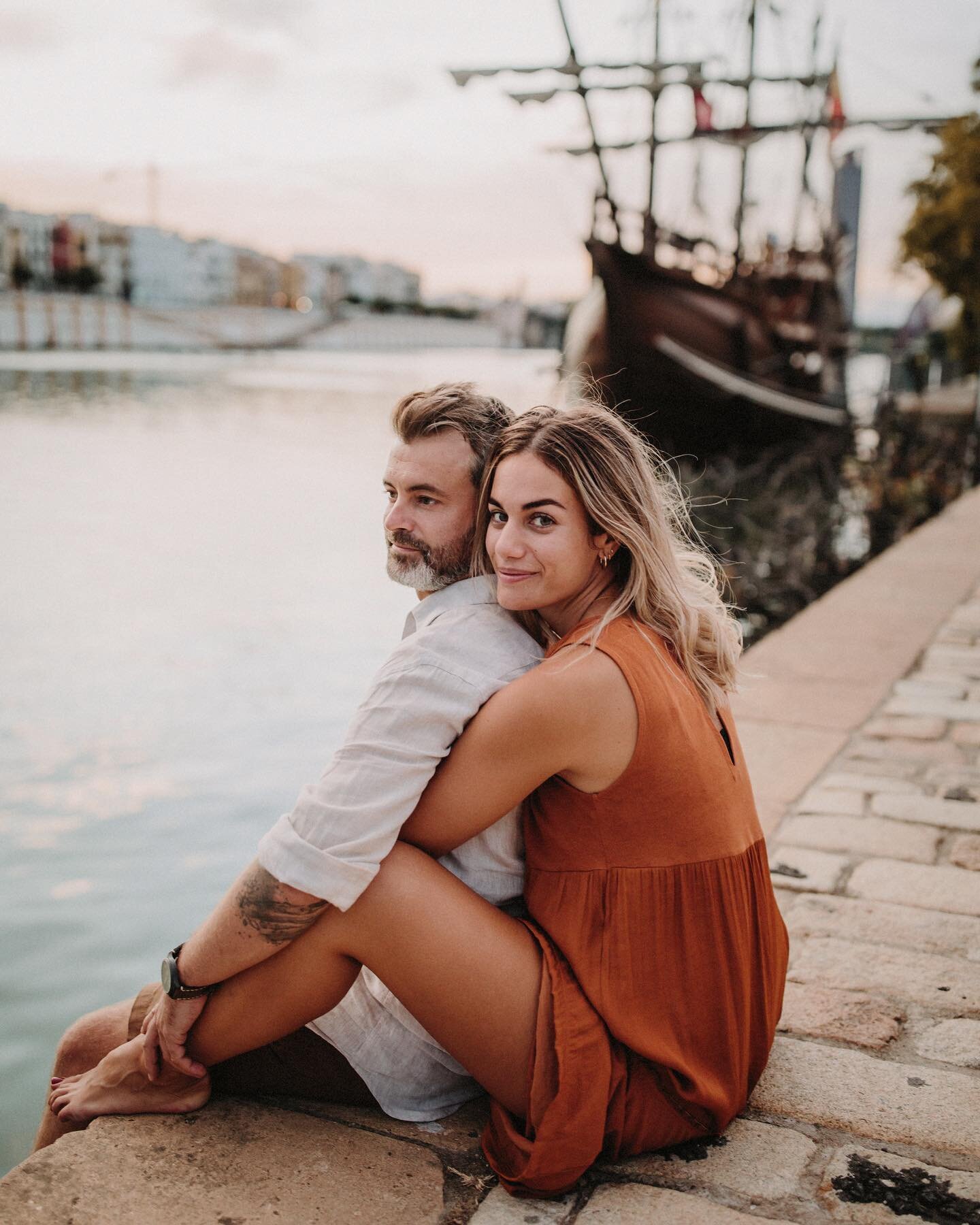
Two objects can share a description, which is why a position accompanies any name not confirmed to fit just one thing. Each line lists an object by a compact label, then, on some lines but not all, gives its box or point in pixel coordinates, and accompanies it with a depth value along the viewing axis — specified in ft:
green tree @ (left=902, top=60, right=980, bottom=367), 56.95
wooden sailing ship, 62.64
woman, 5.91
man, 5.84
